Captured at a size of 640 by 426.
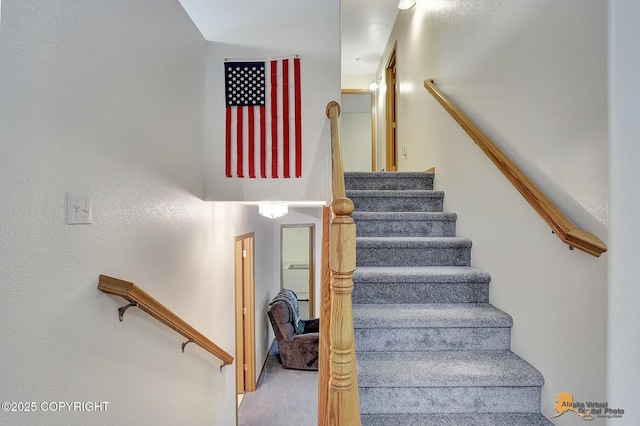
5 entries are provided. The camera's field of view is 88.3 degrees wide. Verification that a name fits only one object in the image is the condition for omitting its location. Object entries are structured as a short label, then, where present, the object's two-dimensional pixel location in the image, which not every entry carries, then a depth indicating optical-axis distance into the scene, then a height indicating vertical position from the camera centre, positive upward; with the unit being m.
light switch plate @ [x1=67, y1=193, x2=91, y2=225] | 1.19 +0.01
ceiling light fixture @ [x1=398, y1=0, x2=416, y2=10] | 3.76 +2.39
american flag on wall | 2.54 +0.72
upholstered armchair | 4.83 -1.92
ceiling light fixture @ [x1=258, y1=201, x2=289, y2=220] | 2.76 +0.02
